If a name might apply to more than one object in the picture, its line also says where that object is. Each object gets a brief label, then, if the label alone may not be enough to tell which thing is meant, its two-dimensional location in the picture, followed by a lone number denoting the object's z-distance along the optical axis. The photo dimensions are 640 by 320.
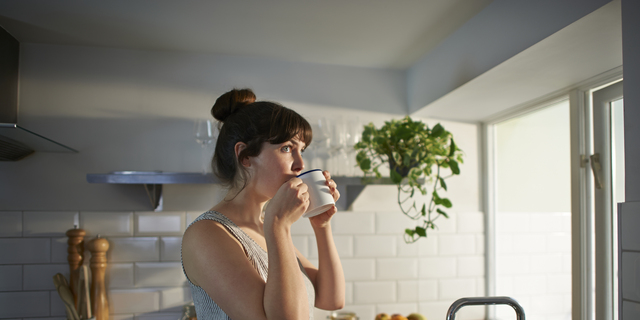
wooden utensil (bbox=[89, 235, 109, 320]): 1.68
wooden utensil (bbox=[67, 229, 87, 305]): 1.67
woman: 0.79
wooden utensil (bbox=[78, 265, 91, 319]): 1.65
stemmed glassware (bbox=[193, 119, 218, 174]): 1.68
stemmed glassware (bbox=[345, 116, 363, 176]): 1.80
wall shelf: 1.50
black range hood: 1.49
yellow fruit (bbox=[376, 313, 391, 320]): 1.64
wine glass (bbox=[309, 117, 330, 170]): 1.75
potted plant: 1.59
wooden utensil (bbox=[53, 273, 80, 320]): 1.63
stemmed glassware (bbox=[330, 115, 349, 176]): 1.79
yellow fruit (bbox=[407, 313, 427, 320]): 1.68
